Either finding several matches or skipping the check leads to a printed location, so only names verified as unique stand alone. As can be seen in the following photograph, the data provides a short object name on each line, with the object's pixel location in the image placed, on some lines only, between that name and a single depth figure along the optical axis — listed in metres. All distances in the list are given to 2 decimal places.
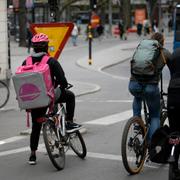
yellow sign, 9.65
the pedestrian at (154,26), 57.16
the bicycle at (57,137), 7.13
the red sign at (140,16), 70.78
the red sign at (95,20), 41.10
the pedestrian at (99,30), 51.69
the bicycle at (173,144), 5.88
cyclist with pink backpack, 7.36
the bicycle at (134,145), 6.72
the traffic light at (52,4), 10.90
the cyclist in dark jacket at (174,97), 5.87
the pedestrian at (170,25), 68.46
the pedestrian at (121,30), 53.59
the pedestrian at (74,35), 42.67
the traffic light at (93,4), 25.41
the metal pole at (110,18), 62.91
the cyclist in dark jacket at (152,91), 7.22
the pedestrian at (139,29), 58.44
